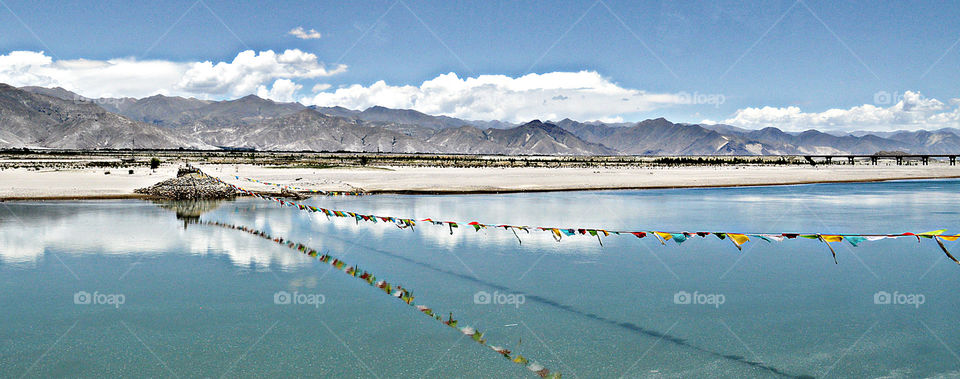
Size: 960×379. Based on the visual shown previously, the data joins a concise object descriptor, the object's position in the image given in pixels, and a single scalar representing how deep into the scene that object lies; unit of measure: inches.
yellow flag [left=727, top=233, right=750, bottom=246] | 513.6
